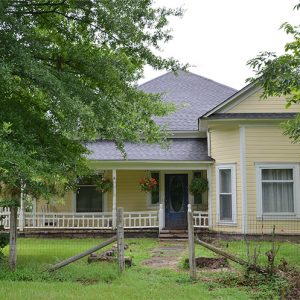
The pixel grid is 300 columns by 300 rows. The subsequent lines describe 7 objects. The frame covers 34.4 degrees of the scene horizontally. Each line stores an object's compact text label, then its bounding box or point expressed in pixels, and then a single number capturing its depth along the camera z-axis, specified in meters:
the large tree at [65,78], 9.20
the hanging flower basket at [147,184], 19.64
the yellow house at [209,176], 17.16
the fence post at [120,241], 9.77
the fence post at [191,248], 9.34
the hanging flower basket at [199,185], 18.88
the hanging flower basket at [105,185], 19.58
